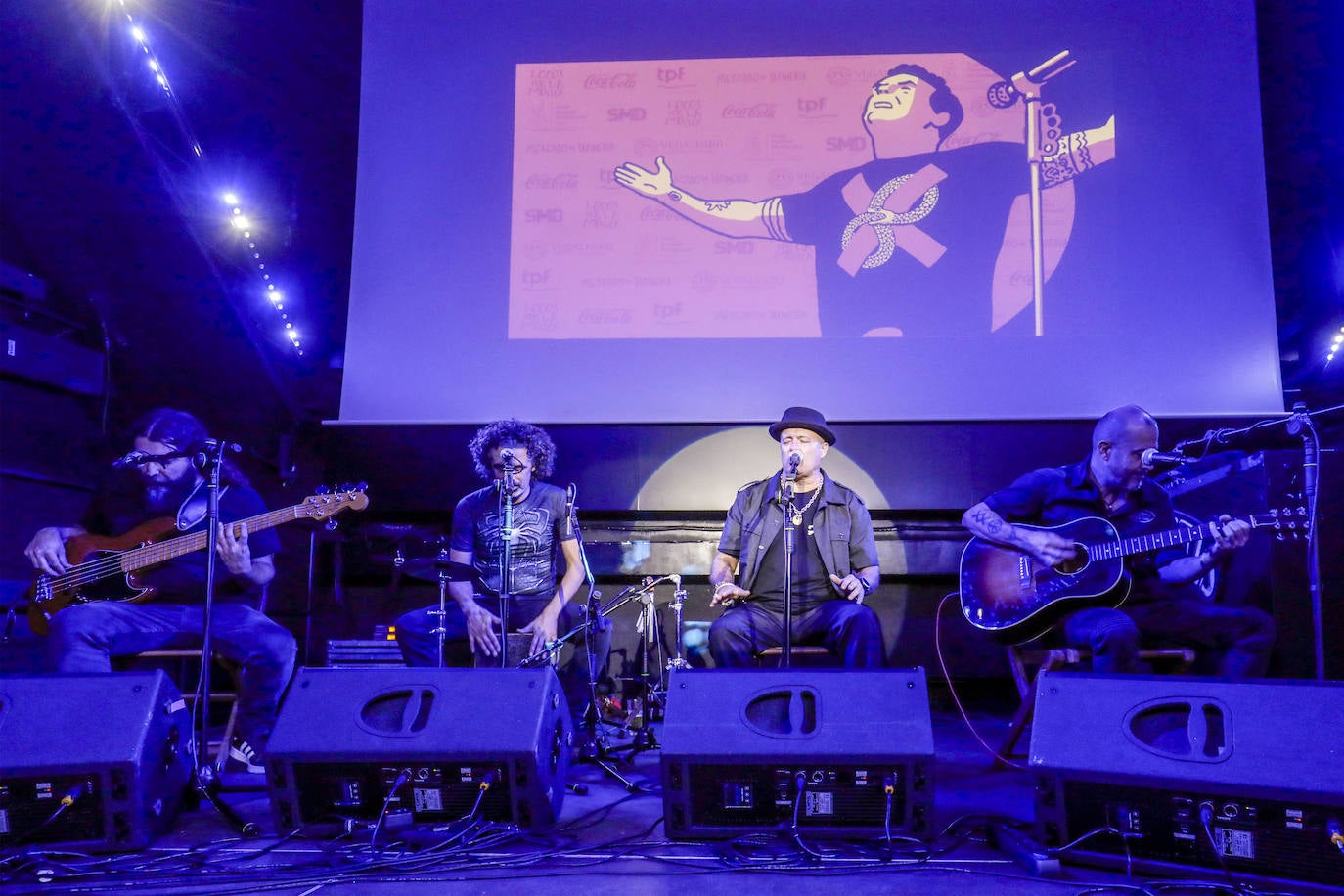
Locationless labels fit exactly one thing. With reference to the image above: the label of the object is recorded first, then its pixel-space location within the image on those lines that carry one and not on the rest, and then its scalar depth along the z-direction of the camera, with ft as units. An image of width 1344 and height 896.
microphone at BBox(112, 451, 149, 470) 10.08
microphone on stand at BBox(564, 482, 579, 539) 13.34
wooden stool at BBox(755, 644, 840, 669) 11.29
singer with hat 11.50
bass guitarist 11.16
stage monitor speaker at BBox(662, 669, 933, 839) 7.59
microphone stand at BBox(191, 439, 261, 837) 8.77
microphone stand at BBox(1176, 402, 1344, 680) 9.74
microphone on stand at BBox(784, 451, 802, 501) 11.39
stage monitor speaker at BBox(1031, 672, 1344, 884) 6.29
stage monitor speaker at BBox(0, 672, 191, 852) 7.63
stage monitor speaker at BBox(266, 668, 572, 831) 7.77
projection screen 15.51
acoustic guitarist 10.95
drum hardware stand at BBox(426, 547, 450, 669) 11.46
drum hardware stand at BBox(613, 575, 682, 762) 12.46
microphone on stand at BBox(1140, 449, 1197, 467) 10.83
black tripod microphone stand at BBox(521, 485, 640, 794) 11.44
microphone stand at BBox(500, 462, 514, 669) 11.12
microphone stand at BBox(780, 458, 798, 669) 9.96
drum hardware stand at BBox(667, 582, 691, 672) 13.80
